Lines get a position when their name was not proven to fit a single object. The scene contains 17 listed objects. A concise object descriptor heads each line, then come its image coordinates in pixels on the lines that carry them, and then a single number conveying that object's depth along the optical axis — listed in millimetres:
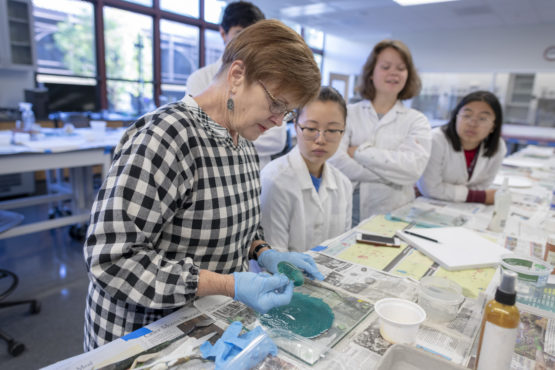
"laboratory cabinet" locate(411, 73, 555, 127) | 6781
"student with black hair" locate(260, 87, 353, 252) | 1437
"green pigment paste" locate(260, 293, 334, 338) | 774
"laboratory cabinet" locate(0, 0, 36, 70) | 4367
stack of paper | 1174
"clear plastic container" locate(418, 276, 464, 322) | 846
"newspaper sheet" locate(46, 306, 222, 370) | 644
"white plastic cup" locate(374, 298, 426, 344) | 732
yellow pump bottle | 553
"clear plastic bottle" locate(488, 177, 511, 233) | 1562
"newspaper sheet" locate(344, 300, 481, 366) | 723
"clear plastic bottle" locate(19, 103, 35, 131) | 2995
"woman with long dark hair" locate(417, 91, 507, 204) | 2002
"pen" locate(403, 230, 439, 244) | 1352
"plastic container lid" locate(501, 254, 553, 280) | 995
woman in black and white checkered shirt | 697
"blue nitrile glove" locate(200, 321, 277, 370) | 626
